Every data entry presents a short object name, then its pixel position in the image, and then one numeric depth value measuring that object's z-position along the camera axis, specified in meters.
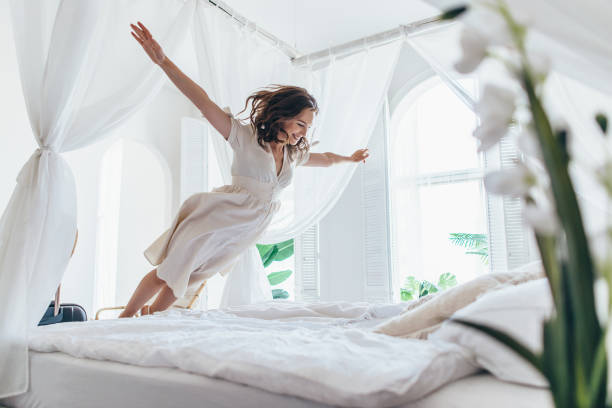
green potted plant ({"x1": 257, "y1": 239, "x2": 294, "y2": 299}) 6.87
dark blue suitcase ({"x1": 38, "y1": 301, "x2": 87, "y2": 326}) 3.12
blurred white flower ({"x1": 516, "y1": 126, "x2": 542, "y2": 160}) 0.49
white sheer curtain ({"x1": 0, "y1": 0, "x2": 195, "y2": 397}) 1.74
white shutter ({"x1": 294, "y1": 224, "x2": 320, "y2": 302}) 4.14
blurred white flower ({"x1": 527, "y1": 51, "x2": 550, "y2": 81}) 0.48
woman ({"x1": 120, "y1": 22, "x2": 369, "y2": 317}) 2.37
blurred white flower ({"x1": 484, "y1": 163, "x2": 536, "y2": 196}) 0.46
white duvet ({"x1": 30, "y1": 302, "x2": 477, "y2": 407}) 0.84
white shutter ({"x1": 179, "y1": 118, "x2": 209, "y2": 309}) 5.06
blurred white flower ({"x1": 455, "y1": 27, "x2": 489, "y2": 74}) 0.51
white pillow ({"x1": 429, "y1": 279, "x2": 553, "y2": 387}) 0.93
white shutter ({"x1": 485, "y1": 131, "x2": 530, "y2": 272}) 3.23
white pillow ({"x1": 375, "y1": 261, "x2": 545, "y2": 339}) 1.25
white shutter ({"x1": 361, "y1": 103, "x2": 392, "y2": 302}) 4.07
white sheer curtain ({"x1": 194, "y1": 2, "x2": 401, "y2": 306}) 3.18
